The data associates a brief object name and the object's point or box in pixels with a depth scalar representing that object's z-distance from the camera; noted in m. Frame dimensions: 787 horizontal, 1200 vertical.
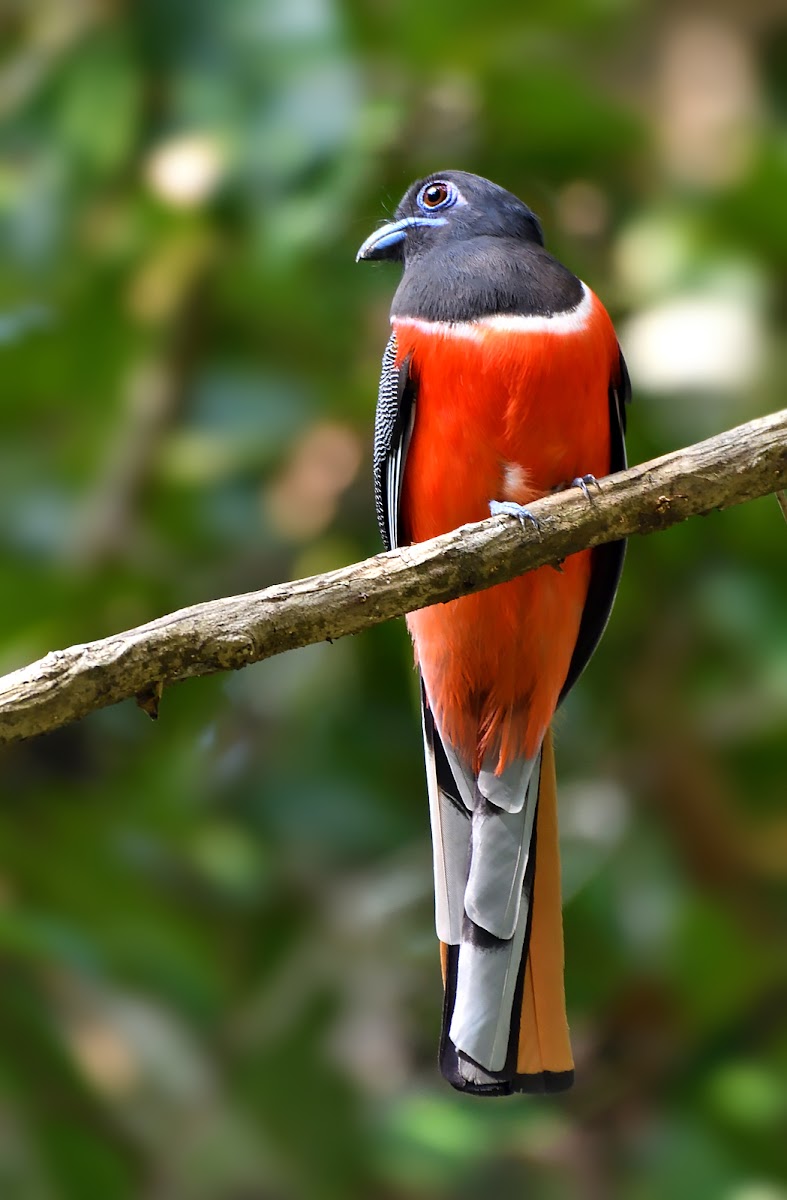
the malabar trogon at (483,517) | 5.02
